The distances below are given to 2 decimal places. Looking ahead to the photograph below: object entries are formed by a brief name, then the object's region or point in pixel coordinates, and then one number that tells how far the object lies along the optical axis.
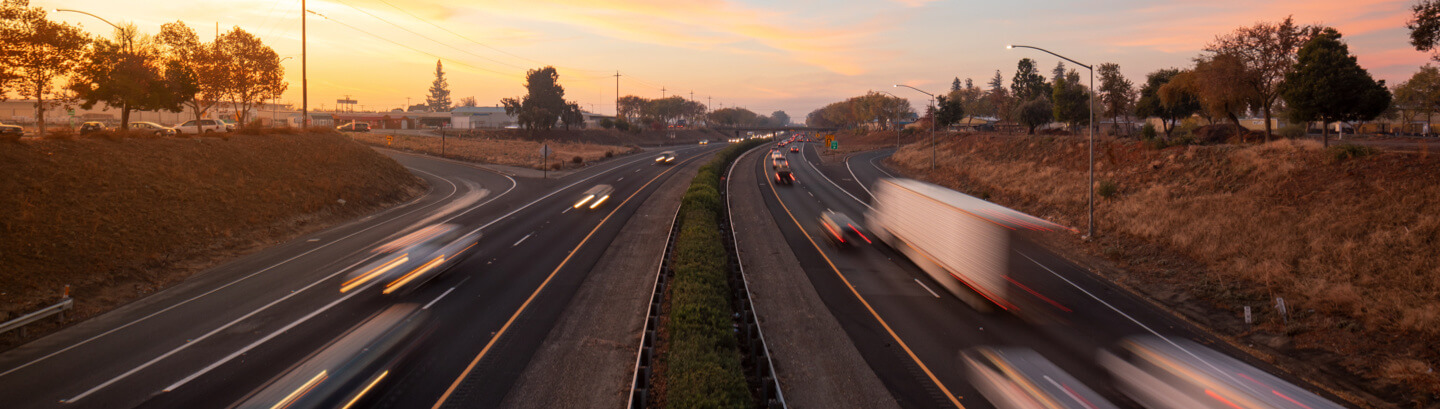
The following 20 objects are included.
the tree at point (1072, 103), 53.71
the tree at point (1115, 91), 52.28
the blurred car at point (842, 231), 28.64
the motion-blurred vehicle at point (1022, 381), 11.86
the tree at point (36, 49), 26.20
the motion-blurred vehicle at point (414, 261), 19.59
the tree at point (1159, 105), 46.09
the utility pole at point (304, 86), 42.24
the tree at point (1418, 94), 57.16
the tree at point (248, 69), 47.94
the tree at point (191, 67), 39.84
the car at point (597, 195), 40.11
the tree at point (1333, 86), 27.77
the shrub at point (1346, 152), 24.52
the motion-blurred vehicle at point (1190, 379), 11.78
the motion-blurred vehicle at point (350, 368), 11.60
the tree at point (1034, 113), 57.12
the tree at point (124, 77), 32.12
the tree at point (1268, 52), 31.58
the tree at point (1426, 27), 22.66
